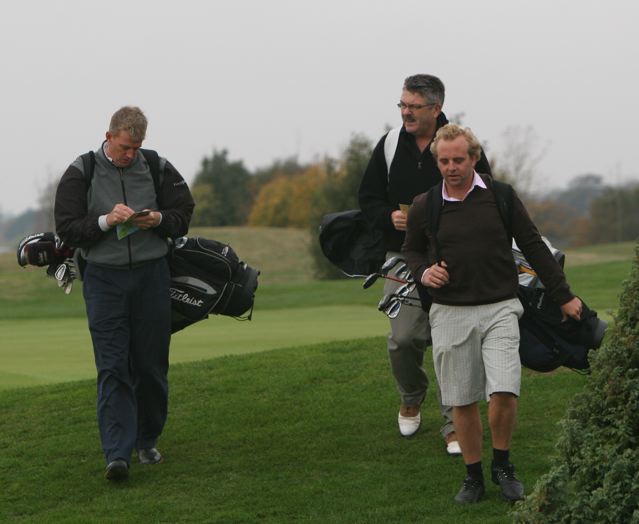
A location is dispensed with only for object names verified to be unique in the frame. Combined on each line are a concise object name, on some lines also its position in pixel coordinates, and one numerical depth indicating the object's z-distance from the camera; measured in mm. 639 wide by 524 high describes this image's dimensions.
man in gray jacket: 12501
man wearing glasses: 13040
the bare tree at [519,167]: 130515
